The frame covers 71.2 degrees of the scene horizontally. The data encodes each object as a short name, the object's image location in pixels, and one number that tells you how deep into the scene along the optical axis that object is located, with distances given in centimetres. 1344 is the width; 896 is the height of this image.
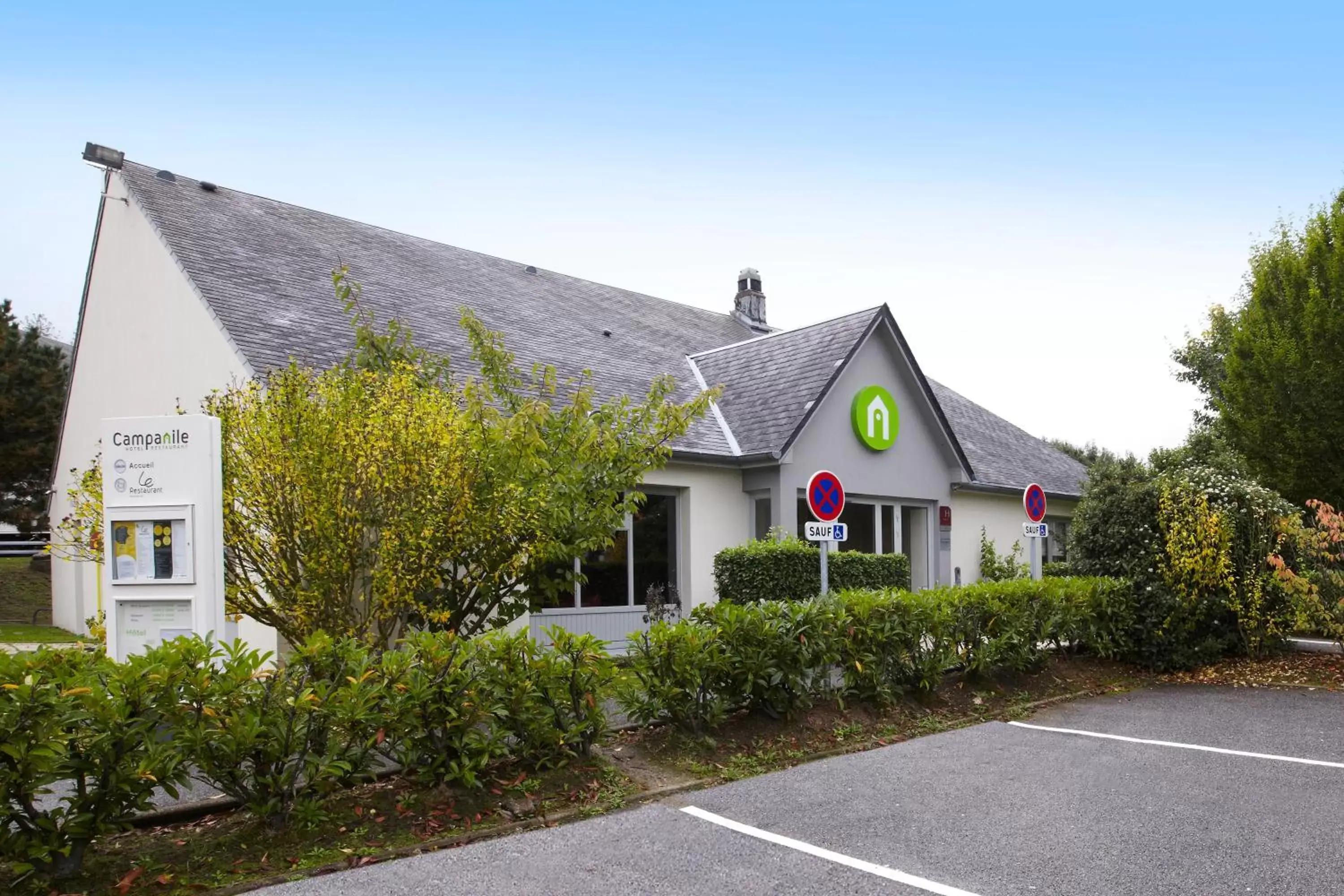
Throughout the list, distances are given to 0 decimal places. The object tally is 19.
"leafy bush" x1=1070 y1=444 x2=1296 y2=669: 1218
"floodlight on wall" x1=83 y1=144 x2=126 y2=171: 1448
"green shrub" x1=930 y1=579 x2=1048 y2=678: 1018
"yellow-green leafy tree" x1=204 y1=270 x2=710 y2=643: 705
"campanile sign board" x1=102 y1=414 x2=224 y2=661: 673
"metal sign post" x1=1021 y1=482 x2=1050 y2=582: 1256
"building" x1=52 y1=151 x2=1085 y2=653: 1305
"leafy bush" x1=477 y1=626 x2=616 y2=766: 643
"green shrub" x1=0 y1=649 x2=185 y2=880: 445
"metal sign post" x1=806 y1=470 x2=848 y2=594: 984
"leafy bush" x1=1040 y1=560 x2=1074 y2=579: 1367
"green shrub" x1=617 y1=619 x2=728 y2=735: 754
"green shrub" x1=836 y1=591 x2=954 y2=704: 890
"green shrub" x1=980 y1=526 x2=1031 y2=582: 1966
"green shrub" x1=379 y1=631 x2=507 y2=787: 590
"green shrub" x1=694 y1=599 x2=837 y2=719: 793
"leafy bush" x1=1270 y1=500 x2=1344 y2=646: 1191
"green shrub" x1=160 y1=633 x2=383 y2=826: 514
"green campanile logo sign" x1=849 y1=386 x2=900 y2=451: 1639
